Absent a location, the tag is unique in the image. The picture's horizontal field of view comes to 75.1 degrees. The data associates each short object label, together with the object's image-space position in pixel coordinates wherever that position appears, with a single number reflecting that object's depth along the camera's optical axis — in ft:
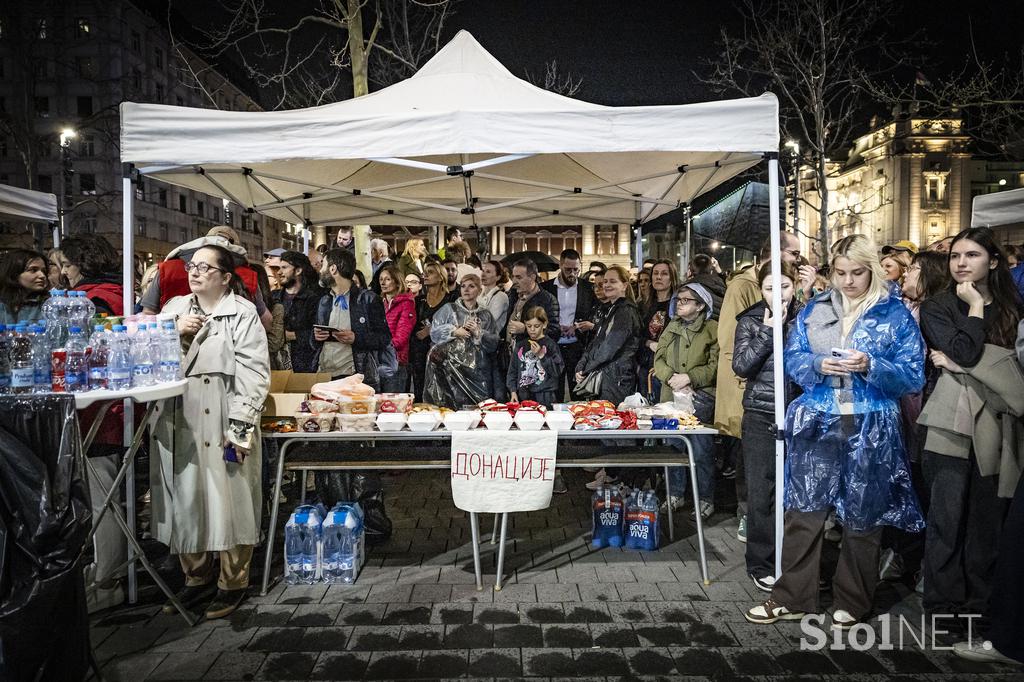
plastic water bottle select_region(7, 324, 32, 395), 9.97
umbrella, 29.84
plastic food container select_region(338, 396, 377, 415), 14.49
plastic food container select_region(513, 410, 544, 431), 14.05
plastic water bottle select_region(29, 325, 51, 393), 10.21
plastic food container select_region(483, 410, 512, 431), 14.12
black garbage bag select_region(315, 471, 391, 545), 16.37
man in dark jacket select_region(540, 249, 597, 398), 23.65
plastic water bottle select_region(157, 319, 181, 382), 11.54
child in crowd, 19.66
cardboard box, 14.53
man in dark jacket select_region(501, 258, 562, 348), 20.39
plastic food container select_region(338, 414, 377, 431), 14.10
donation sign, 13.89
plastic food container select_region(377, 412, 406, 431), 14.02
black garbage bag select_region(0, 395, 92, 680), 8.53
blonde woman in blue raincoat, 11.28
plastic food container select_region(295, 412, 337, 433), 14.12
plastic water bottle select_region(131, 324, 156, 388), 11.16
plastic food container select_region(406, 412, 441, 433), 14.02
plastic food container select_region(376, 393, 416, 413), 14.80
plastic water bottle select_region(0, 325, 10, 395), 10.03
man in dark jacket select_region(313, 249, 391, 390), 20.49
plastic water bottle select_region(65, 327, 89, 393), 10.53
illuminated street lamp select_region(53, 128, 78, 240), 26.02
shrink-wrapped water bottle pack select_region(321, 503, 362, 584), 14.01
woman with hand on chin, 11.41
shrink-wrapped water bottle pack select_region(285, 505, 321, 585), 14.01
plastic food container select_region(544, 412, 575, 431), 14.05
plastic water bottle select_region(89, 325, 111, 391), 10.87
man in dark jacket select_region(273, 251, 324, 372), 21.17
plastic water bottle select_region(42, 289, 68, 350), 11.01
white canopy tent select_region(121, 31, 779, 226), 12.94
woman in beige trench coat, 12.60
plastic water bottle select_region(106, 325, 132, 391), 10.80
